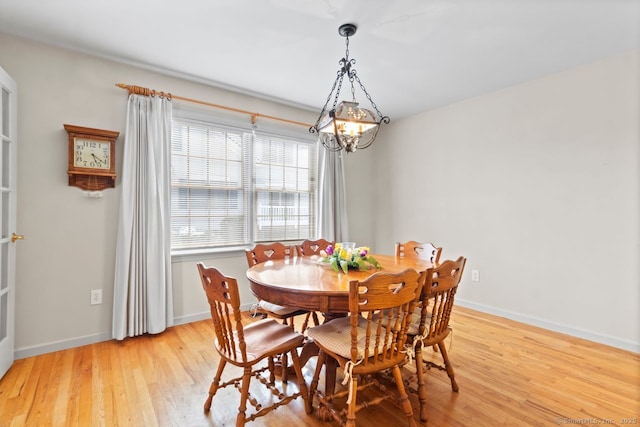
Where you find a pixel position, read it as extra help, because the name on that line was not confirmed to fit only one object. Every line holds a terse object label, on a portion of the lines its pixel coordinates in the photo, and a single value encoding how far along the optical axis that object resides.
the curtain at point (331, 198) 4.22
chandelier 2.14
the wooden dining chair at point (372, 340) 1.46
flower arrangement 2.11
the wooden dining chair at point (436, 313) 1.76
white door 2.16
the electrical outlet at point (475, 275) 3.70
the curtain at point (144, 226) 2.76
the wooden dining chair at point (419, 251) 2.67
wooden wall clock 2.59
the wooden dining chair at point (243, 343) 1.54
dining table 1.61
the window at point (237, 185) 3.28
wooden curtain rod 2.85
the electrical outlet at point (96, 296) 2.72
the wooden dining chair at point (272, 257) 2.29
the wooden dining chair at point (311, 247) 3.01
